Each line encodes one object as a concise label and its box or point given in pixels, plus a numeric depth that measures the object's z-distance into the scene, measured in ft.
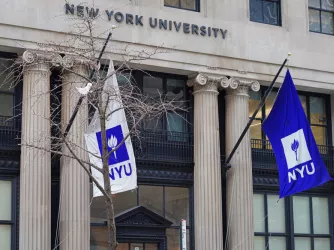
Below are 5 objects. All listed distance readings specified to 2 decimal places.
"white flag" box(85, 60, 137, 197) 81.25
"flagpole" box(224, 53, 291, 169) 97.66
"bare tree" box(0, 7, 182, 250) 69.31
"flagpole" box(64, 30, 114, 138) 80.97
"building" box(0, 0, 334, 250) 89.56
